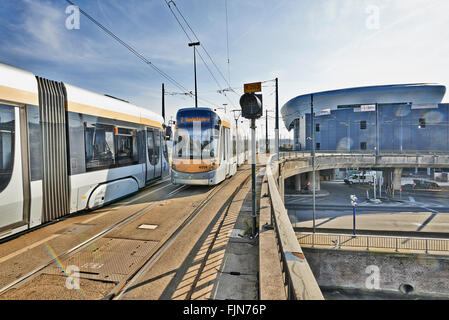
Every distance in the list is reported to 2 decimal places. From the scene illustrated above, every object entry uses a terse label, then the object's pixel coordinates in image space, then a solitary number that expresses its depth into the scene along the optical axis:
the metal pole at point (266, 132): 43.52
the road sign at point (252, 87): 5.08
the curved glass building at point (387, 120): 53.91
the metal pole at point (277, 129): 19.45
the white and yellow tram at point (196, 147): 10.27
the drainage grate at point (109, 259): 3.86
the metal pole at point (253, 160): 5.33
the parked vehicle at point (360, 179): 46.94
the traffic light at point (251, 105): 5.20
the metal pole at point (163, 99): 24.35
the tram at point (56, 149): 4.84
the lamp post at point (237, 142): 16.08
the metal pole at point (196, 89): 23.02
